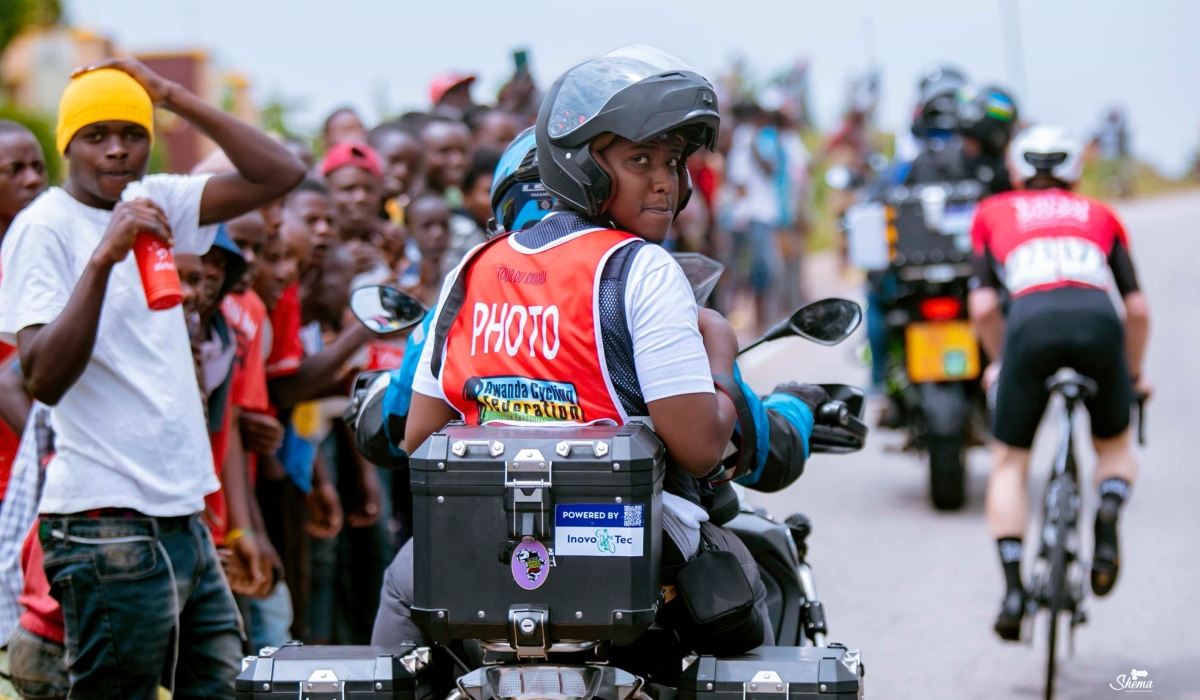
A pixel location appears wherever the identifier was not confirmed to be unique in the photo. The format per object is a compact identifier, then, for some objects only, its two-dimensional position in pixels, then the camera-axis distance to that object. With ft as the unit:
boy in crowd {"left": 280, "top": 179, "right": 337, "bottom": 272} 41.98
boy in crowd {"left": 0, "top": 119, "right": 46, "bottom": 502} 30.22
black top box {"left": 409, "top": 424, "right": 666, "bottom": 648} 19.02
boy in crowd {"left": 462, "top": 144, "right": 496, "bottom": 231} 51.29
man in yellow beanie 25.40
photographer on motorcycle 20.07
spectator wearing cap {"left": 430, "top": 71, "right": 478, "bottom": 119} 72.21
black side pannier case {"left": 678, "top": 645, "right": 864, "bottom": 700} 20.07
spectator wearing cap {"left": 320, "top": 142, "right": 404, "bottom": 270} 48.19
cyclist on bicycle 42.04
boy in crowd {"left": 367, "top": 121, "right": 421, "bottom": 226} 57.62
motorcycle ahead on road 61.31
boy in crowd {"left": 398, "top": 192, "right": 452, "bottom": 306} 47.26
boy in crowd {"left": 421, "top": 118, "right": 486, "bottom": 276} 59.72
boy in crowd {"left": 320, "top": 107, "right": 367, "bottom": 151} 61.52
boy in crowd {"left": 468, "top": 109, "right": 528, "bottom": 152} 62.34
